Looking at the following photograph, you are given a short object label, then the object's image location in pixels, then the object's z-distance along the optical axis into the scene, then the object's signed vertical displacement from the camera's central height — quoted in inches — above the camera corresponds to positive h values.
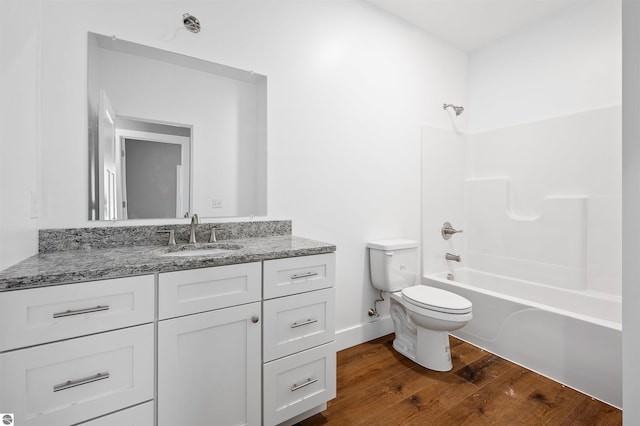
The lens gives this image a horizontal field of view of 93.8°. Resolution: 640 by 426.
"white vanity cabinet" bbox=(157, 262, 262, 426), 44.4 -21.1
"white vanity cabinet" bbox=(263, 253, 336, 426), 53.2 -23.5
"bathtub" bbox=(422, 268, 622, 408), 65.7 -29.9
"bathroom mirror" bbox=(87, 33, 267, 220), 58.4 +17.0
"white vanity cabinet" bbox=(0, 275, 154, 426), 35.1 -17.5
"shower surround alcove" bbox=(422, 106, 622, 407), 72.5 -8.1
